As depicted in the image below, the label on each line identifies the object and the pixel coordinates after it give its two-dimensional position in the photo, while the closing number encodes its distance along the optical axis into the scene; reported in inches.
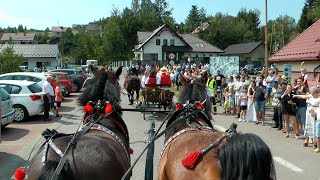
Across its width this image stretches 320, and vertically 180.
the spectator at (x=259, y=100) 612.1
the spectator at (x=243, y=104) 646.5
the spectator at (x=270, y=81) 789.2
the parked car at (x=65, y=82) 1028.5
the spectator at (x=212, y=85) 739.8
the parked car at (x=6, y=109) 506.6
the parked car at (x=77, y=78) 1160.8
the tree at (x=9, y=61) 1160.4
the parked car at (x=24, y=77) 821.2
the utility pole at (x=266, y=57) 920.0
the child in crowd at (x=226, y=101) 735.7
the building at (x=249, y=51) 3496.6
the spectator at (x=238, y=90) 689.0
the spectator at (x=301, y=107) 506.9
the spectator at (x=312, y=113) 459.5
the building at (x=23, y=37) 6161.4
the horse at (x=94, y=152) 146.3
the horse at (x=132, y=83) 796.6
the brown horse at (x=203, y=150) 120.2
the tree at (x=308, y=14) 2795.0
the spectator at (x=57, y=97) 691.4
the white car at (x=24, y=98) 633.0
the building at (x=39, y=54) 2999.5
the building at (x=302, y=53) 827.4
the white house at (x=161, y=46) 2768.2
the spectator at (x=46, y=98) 645.3
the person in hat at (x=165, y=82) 659.4
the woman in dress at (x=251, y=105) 639.8
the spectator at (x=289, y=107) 513.0
